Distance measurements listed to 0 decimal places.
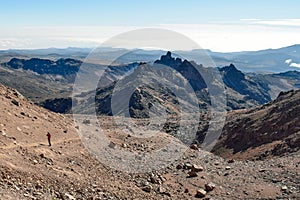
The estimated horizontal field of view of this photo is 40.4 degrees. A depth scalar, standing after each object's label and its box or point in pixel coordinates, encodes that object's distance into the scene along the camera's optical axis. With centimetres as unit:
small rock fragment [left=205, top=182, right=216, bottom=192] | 2803
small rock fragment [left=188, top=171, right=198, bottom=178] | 2958
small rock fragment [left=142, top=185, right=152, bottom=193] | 2550
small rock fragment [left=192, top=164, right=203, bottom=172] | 3058
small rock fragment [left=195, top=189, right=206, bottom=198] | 2697
